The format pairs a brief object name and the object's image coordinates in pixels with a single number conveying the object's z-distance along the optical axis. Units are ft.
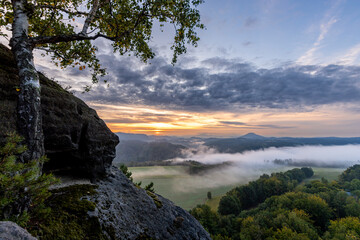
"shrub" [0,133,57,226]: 11.48
